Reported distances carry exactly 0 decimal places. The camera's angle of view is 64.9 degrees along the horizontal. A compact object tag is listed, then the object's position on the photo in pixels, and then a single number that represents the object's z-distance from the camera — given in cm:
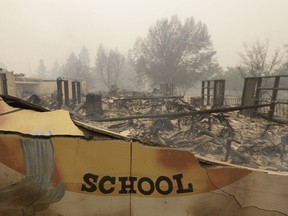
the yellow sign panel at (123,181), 101
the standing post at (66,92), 1031
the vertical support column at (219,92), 1047
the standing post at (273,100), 630
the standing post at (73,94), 1265
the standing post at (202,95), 1213
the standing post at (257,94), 765
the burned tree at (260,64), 2397
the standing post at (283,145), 414
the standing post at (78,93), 1377
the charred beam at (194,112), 449
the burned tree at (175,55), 4278
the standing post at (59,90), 888
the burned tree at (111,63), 5684
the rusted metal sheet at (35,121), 110
